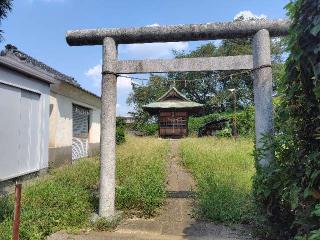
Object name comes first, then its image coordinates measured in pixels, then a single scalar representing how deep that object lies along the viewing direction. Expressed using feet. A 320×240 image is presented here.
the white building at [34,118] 29.63
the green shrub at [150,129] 133.54
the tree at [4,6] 28.53
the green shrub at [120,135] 75.56
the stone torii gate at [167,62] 19.36
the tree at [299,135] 10.37
